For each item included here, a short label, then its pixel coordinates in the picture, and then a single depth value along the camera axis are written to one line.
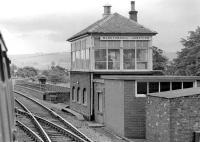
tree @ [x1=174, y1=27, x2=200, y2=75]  53.12
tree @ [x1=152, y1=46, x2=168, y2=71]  65.00
